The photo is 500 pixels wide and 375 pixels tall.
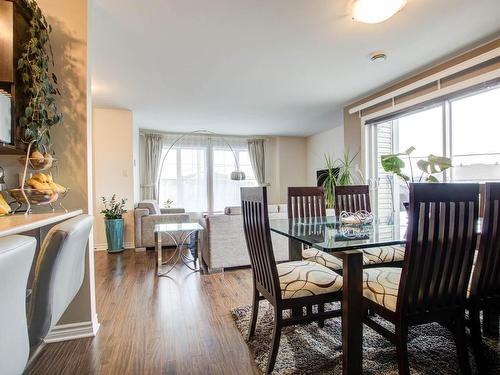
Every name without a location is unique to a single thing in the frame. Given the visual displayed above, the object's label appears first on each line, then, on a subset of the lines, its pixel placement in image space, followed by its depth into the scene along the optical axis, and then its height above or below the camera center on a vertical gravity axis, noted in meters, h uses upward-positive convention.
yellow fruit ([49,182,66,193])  1.58 +0.02
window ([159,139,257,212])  6.39 +0.35
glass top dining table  1.38 -0.27
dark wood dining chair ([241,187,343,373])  1.46 -0.51
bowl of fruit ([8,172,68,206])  1.48 +0.01
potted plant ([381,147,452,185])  2.10 +0.18
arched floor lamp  4.88 +0.30
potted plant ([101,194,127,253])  4.21 -0.56
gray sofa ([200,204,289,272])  3.24 -0.60
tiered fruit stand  1.48 +0.00
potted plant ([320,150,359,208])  4.23 +0.20
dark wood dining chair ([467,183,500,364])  1.34 -0.41
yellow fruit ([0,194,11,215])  1.33 -0.07
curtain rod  6.11 +1.34
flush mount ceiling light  1.90 +1.28
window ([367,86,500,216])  2.63 +0.59
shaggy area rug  1.49 -0.98
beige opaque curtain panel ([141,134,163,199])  6.07 +0.54
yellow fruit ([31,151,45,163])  1.56 +0.21
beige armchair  4.40 -0.50
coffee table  3.28 -0.85
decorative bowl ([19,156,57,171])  1.56 +0.17
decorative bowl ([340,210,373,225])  1.94 -0.22
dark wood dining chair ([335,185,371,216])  2.59 -0.09
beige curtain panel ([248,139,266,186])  6.85 +0.82
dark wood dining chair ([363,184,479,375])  1.18 -0.35
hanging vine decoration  1.51 +0.62
